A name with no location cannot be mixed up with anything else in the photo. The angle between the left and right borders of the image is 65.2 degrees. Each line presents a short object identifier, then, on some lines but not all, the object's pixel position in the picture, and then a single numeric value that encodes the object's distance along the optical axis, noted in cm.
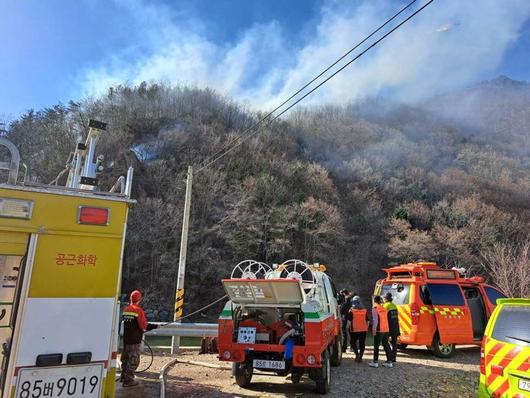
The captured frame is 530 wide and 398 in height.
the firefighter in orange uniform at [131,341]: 723
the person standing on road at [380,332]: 994
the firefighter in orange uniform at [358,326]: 1021
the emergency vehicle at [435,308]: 1100
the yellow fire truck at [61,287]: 337
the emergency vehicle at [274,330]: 684
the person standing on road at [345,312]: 1184
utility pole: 1289
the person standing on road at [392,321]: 1000
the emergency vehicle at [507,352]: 475
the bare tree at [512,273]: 2445
